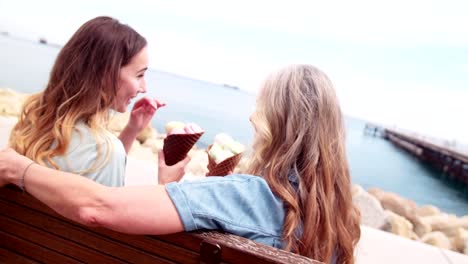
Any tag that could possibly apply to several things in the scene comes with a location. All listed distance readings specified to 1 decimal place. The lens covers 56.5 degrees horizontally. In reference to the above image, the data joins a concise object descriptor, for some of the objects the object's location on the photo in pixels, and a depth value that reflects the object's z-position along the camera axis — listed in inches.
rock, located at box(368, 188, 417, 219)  229.0
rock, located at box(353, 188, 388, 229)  176.2
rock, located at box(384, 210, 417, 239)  179.2
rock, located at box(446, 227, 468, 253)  182.2
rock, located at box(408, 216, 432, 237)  207.3
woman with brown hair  56.1
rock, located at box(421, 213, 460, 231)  211.9
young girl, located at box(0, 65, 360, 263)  37.0
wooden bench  35.7
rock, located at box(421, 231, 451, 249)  177.2
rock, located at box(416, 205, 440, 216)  266.3
